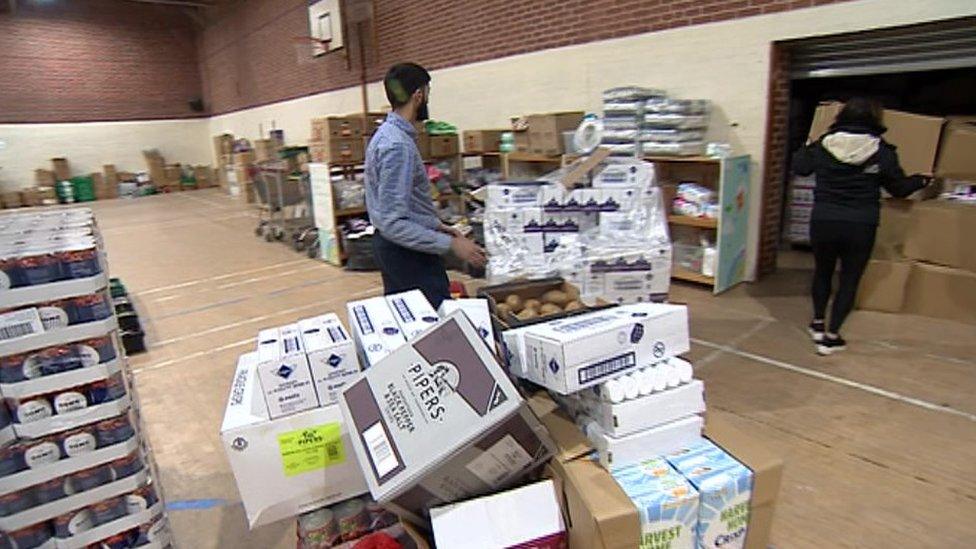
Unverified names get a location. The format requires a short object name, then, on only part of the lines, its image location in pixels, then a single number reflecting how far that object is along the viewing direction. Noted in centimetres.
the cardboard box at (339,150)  590
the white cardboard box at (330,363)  156
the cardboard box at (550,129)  551
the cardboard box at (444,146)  663
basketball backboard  945
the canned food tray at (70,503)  158
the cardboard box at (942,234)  362
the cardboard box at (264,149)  998
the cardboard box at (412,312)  173
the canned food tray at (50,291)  150
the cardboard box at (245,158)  1180
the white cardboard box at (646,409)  152
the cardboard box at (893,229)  387
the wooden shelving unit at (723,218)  446
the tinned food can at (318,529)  159
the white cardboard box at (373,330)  162
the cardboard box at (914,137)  375
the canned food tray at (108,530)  167
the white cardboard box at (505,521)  141
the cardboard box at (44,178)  1348
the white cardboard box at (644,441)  154
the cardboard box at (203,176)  1555
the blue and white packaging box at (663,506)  144
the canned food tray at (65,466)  156
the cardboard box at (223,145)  1411
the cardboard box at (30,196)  1320
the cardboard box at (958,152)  363
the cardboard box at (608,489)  140
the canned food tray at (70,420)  156
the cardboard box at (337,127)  587
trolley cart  743
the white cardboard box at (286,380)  149
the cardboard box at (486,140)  690
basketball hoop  996
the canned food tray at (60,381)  153
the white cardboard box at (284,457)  147
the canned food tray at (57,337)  151
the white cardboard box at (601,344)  150
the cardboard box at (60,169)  1369
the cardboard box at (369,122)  616
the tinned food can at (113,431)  167
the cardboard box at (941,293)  365
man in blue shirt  221
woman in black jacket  306
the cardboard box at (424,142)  644
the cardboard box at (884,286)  387
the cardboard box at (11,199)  1316
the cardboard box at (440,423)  135
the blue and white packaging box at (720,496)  150
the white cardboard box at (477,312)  171
